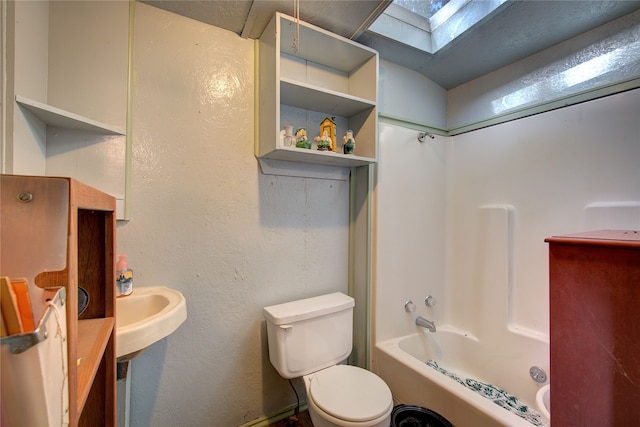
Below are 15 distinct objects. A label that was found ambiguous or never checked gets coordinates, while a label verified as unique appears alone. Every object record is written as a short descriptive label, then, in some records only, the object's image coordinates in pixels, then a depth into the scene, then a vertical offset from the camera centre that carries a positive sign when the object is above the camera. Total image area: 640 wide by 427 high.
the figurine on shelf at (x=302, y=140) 1.40 +0.40
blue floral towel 1.39 -1.04
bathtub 1.18 -0.88
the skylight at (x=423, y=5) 1.56 +1.26
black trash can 1.26 -0.97
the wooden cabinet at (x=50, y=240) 0.36 -0.04
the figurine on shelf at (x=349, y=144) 1.55 +0.42
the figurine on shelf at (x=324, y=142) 1.45 +0.40
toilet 1.14 -0.77
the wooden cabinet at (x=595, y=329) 0.67 -0.30
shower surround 1.37 +0.01
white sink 0.86 -0.38
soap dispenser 1.10 -0.26
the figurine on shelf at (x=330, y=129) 1.51 +0.50
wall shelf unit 1.30 +0.66
